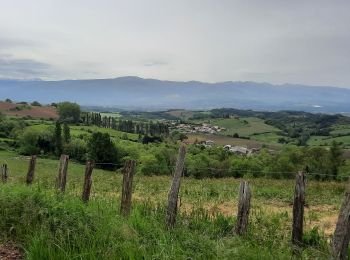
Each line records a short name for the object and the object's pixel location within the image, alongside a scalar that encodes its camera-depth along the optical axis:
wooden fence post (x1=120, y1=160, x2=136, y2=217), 8.13
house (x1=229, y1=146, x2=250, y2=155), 78.79
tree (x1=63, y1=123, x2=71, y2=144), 89.29
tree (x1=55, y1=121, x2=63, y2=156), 87.30
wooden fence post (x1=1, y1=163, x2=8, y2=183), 14.10
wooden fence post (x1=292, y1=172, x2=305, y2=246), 6.68
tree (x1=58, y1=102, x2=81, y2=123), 137.25
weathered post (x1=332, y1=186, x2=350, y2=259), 5.21
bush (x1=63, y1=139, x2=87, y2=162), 84.52
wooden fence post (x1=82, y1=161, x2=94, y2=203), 8.94
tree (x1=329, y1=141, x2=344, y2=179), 51.04
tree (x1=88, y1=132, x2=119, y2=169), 74.25
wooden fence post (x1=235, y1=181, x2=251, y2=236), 7.05
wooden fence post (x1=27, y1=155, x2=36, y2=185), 11.77
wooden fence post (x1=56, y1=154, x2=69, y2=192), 10.35
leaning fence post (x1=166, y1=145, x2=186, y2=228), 7.59
